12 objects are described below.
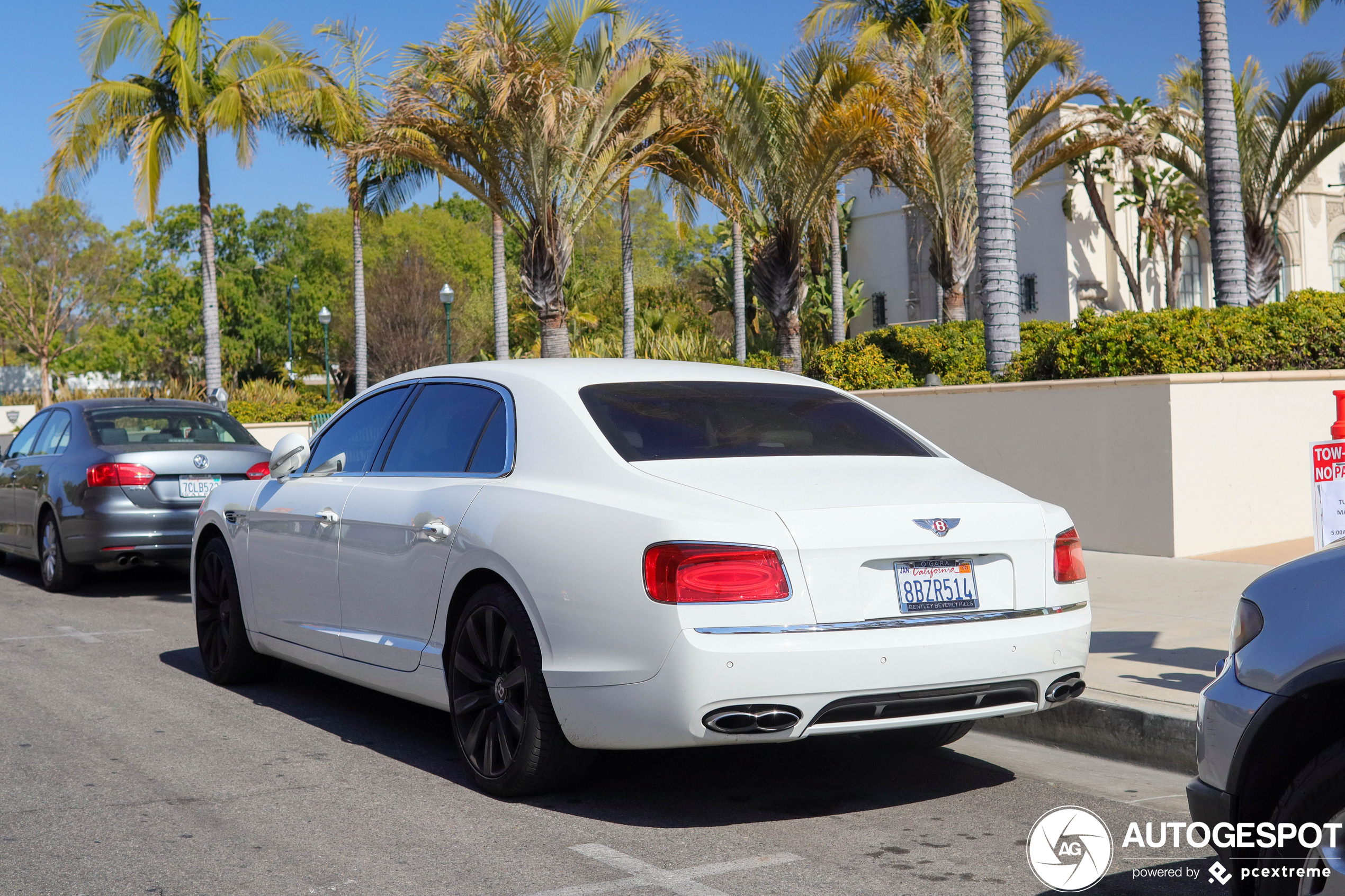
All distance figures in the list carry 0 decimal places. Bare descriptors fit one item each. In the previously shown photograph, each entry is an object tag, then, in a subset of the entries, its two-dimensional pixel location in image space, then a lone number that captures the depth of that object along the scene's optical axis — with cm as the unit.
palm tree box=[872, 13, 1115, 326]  1881
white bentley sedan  425
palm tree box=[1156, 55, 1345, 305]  1891
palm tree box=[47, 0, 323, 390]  2380
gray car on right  278
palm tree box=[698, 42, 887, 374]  1602
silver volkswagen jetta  1045
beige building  3366
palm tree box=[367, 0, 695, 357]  1561
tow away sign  554
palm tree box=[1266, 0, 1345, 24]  2281
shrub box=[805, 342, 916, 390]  1512
